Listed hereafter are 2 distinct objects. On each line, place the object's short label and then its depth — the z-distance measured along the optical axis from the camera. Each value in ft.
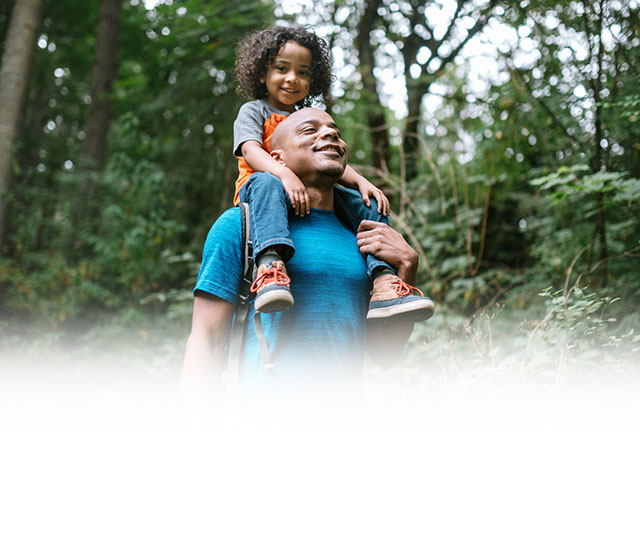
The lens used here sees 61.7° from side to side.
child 6.02
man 5.85
